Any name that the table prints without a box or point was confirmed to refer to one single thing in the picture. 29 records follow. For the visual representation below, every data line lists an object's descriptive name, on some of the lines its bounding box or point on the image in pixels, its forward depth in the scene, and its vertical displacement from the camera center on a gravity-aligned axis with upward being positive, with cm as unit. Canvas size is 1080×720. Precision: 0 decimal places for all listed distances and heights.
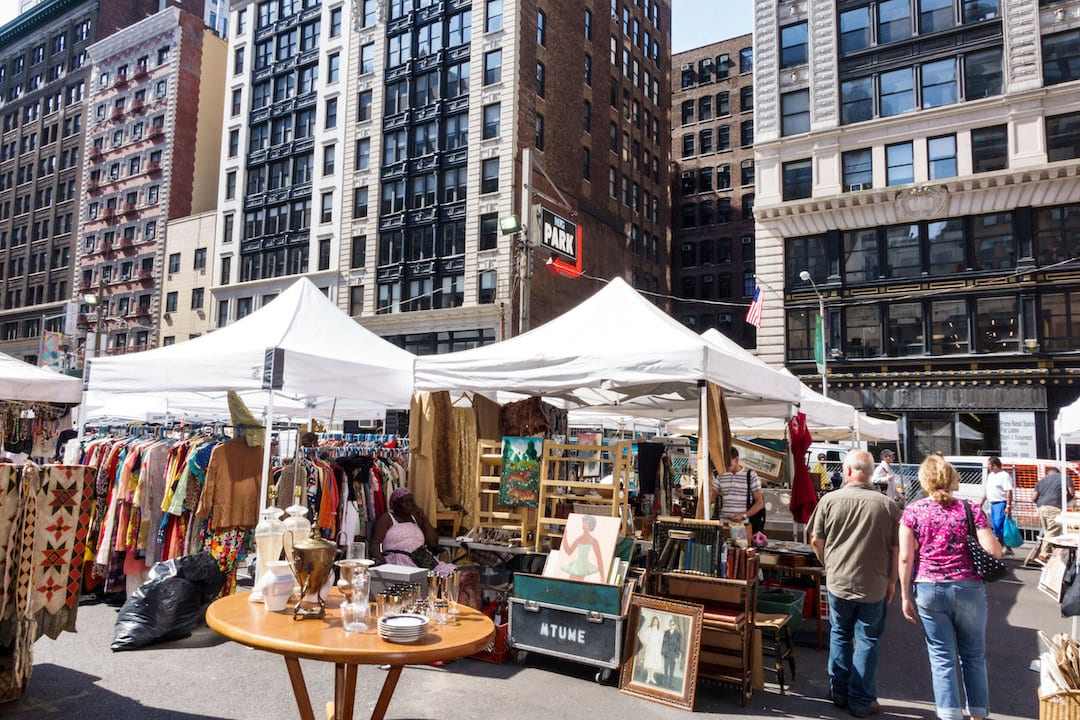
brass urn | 480 -83
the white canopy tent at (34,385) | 1051 +66
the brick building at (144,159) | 5525 +2095
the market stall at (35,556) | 528 -91
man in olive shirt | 627 -106
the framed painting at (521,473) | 895 -40
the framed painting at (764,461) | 1309 -28
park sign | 1892 +525
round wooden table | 407 -116
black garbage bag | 770 -181
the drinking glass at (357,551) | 529 -80
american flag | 2842 +493
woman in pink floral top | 568 -112
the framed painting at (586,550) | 727 -107
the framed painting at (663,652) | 644 -184
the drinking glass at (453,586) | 512 -101
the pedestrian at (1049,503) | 1483 -108
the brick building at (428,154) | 4094 +1719
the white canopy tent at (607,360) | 780 +90
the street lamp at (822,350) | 2980 +383
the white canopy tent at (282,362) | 866 +88
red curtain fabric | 999 -54
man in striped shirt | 1062 -69
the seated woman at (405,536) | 869 -117
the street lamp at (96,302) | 3250 +570
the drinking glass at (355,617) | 446 -108
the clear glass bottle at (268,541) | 538 -76
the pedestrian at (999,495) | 1620 -99
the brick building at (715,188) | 5925 +2063
